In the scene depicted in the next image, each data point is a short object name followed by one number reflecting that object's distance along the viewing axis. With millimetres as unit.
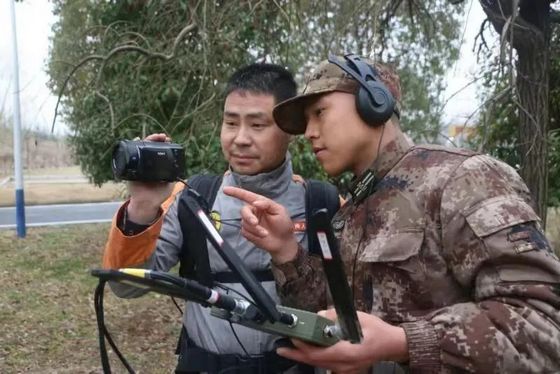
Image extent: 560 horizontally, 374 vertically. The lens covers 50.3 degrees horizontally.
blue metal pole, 10805
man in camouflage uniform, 1127
